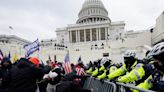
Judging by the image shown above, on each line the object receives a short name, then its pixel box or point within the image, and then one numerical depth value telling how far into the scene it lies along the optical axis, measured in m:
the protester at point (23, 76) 1.98
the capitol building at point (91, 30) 35.57
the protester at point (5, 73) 2.17
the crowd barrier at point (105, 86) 1.75
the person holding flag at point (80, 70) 3.22
